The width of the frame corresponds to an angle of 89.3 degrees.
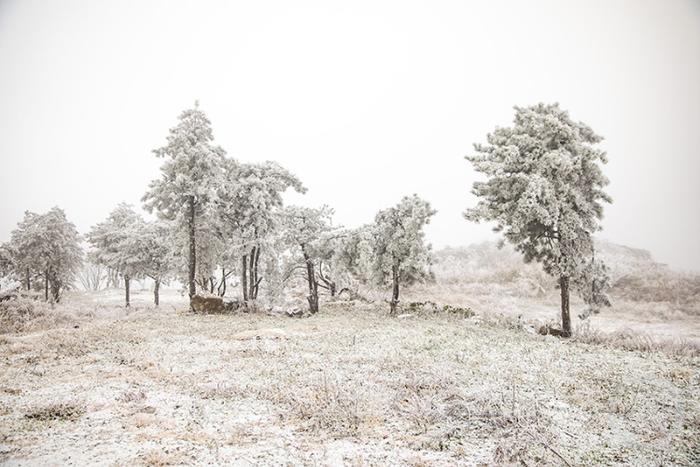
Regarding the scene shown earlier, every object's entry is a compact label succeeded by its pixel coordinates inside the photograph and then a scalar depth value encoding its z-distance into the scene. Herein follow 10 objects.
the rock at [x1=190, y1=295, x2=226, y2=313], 25.72
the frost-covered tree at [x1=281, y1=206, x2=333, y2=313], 27.72
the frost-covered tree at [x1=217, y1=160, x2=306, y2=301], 26.61
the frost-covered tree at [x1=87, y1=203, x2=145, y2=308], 34.19
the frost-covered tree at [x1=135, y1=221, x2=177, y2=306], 34.34
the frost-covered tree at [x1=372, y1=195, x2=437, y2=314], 24.61
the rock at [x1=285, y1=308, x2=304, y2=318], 26.13
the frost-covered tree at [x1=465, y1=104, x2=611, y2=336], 17.36
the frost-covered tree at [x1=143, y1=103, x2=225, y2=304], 25.66
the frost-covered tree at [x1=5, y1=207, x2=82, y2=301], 34.69
